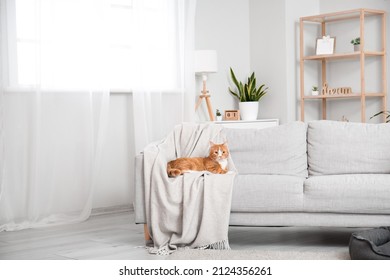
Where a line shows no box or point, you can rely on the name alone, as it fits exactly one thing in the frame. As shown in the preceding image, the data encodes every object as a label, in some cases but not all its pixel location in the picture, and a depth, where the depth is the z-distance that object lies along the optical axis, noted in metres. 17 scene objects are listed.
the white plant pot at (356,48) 6.39
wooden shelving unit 6.27
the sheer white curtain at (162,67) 5.81
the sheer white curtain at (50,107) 4.98
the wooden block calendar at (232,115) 6.52
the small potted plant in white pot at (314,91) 6.67
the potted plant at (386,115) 6.25
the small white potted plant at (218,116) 6.47
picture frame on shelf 6.59
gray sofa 3.94
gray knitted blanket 4.03
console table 6.37
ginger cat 4.31
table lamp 6.18
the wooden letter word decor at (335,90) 6.51
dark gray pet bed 3.40
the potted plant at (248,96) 6.61
